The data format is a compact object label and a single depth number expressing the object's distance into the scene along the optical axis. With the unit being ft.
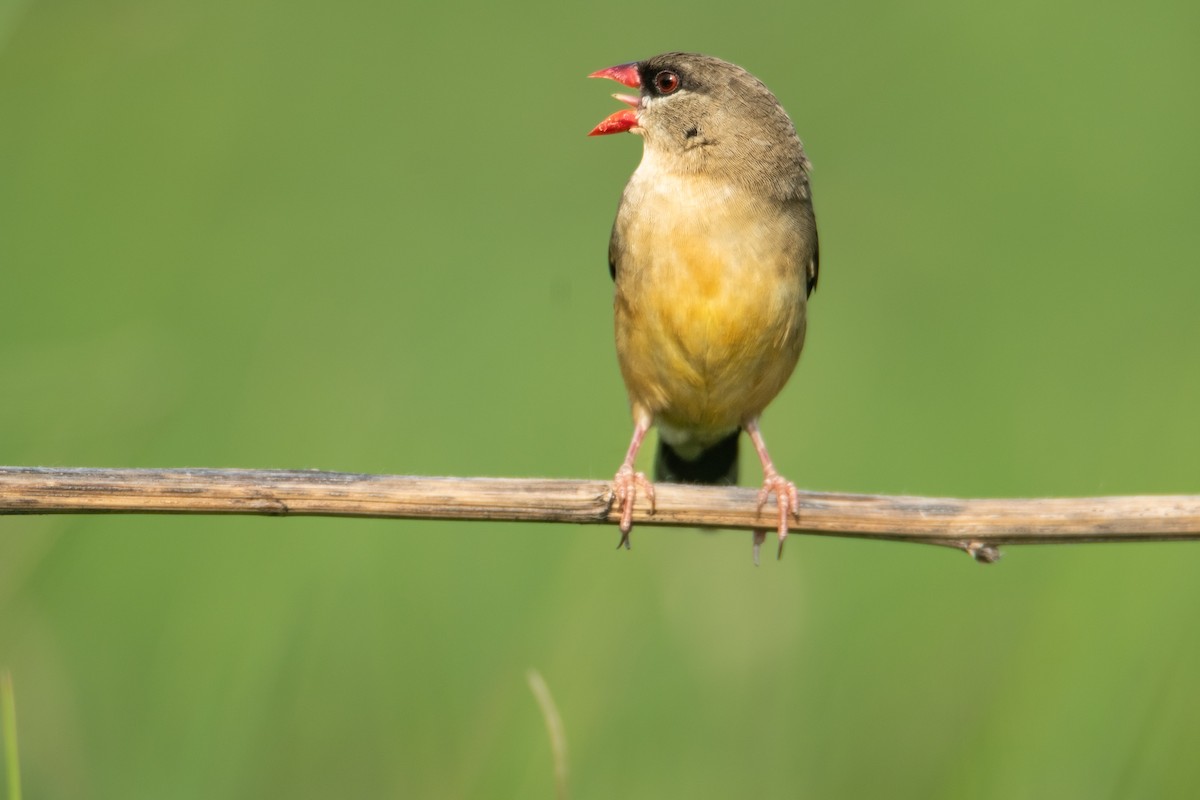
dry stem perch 20.83
